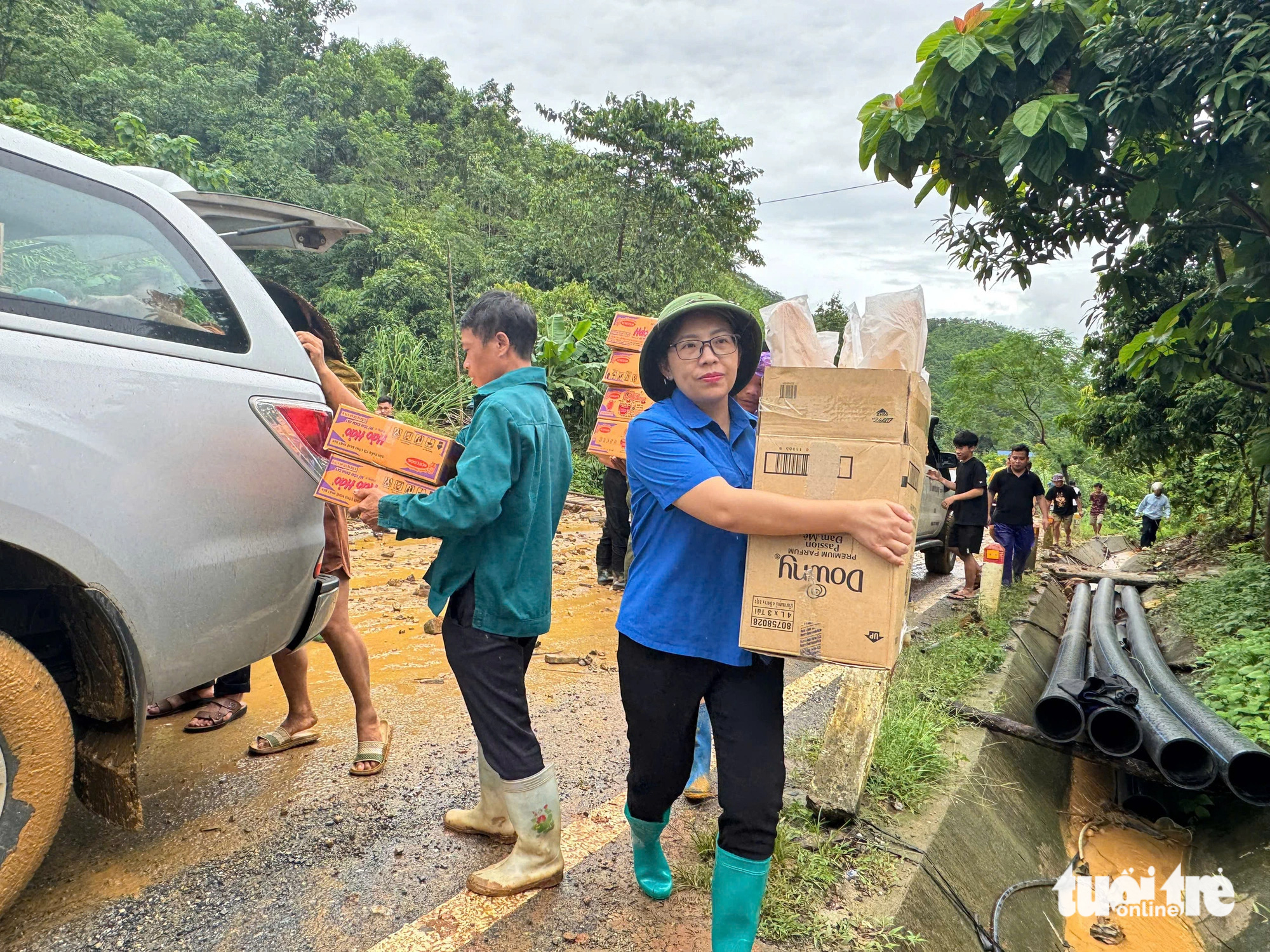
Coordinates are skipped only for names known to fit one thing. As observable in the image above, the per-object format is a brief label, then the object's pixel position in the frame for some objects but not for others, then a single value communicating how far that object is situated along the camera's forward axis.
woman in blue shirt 1.88
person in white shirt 15.16
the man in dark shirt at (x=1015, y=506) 8.80
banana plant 13.05
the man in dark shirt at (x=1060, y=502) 13.66
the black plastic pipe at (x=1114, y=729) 3.88
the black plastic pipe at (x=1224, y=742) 3.46
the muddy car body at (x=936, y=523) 8.80
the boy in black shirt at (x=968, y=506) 8.15
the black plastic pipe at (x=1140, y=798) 4.73
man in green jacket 2.25
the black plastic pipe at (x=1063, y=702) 3.97
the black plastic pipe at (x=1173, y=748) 3.63
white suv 1.81
